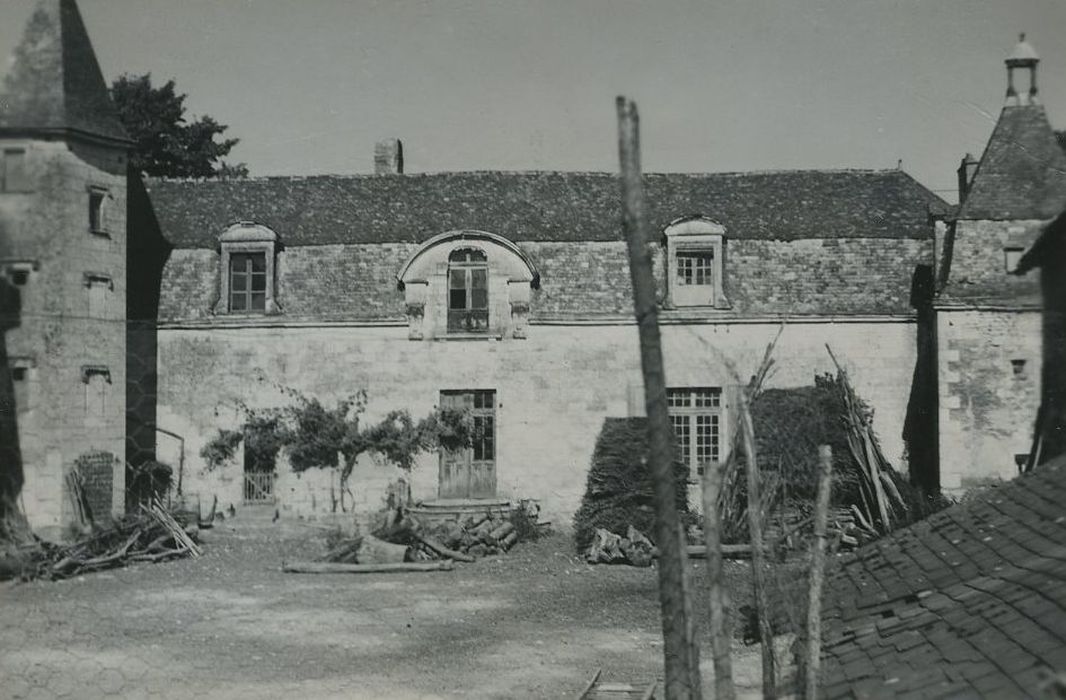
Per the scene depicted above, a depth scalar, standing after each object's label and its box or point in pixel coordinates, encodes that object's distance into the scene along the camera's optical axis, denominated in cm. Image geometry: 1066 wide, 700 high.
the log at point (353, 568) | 1619
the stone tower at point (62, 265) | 1744
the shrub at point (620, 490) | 1788
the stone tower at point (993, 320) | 1808
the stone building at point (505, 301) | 1898
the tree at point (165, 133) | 3584
